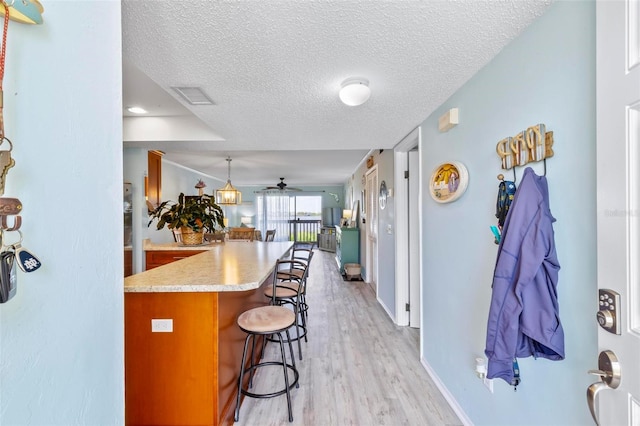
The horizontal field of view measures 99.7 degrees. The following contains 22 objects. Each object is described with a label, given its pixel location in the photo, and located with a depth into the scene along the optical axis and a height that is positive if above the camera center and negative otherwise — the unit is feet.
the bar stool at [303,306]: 8.54 -3.50
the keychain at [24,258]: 1.85 -0.32
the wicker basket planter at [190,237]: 11.42 -1.05
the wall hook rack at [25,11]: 1.88 +1.45
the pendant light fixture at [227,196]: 16.38 +1.00
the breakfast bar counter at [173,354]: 5.06 -2.66
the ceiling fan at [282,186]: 24.54 +2.40
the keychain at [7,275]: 1.74 -0.41
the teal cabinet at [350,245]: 18.95 -2.32
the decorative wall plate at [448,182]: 5.56 +0.68
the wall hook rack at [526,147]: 3.63 +0.95
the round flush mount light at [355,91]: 5.29 +2.39
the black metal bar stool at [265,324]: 5.63 -2.39
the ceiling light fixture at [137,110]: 8.70 +3.37
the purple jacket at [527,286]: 3.28 -0.94
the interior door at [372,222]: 14.53 -0.60
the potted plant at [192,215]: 10.37 -0.10
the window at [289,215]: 33.19 -0.34
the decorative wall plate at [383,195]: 12.18 +0.81
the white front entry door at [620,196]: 2.20 +0.14
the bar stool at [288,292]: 6.95 -2.47
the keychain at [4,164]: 1.77 +0.33
